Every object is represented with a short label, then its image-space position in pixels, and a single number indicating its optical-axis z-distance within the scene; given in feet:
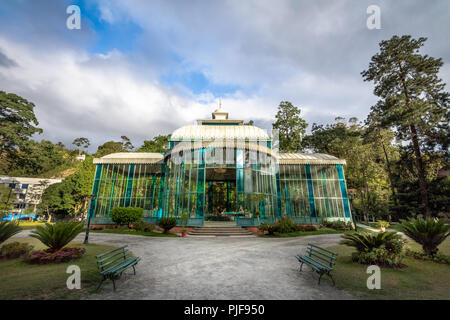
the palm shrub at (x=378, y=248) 21.95
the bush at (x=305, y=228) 55.44
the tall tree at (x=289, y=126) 102.42
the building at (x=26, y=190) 123.54
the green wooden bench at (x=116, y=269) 14.62
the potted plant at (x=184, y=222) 45.62
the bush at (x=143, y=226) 51.43
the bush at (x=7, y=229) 21.74
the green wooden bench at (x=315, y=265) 16.35
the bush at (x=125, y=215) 54.95
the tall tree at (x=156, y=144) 128.26
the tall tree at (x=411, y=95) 54.90
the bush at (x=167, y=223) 48.60
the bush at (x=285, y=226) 49.16
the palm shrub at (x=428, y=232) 23.89
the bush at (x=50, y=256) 21.62
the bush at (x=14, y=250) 23.39
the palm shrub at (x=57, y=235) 23.08
